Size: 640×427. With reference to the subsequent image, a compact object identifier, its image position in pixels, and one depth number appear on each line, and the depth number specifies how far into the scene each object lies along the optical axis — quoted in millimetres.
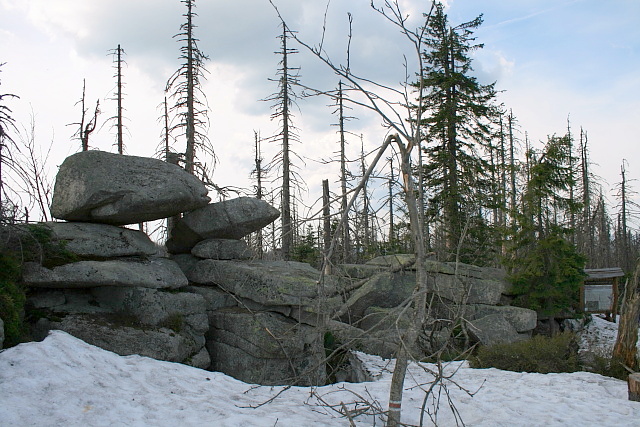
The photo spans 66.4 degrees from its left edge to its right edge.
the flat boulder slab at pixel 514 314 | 14383
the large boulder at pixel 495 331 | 13211
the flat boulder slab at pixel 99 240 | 9219
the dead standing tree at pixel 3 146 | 7875
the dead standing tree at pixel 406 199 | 5125
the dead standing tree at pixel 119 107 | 20016
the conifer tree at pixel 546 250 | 15734
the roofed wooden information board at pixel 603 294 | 19047
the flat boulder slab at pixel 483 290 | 15282
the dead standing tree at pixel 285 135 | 19578
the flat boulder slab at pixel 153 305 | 8992
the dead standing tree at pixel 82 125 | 12273
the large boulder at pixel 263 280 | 9953
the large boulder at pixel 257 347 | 9305
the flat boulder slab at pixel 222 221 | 11234
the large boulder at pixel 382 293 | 13551
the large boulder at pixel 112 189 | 9484
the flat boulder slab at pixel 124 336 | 7973
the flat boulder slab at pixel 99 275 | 8266
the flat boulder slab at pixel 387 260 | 14568
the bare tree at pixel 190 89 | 16500
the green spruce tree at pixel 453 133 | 19594
